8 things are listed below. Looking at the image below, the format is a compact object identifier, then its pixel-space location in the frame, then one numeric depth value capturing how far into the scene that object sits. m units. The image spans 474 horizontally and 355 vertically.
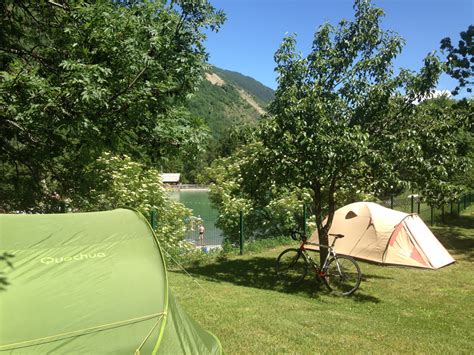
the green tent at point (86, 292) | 3.37
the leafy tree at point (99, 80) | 5.20
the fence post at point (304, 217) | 15.27
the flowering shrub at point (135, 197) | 10.46
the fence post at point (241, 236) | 13.64
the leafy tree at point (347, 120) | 8.58
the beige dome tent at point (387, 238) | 11.53
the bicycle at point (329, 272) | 9.03
